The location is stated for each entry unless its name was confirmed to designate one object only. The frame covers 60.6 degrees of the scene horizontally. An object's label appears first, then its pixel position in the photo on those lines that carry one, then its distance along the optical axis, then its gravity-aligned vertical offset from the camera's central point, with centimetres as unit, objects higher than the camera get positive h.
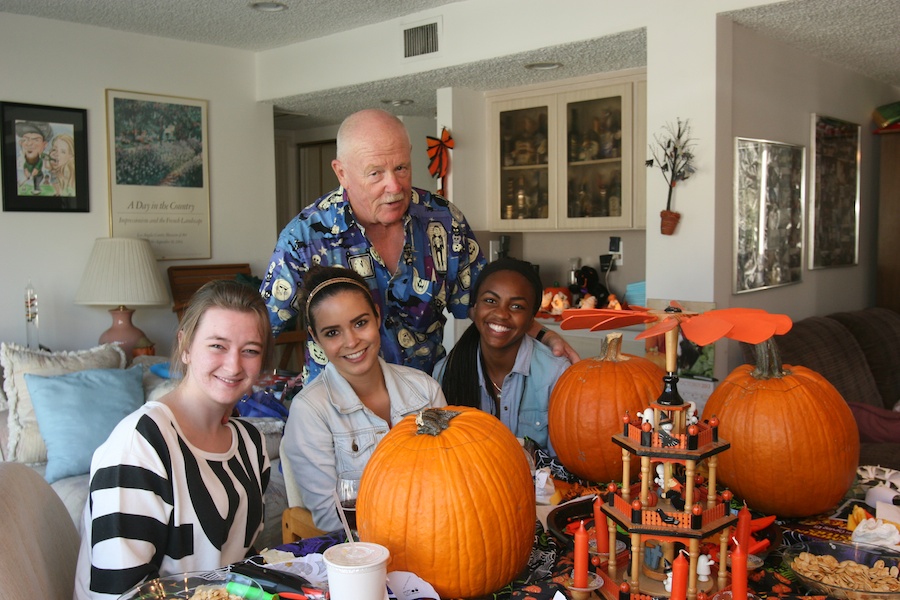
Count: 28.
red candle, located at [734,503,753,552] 117 -41
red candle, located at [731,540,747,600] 104 -42
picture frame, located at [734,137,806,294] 379 +25
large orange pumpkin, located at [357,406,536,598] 119 -39
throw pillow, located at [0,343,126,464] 353 -57
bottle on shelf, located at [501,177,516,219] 535 +43
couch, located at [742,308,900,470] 319 -53
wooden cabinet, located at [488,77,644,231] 474 +69
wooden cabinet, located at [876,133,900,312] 534 +25
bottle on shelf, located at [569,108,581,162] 496 +79
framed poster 507 +64
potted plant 354 +48
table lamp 461 -11
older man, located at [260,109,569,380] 213 +5
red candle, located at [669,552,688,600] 99 -41
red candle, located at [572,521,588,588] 110 -43
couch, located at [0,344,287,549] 330 -71
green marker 109 -47
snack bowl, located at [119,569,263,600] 109 -47
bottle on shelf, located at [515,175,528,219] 527 +42
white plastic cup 101 -41
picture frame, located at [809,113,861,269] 472 +42
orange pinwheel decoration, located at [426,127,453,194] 511 +72
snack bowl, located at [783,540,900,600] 113 -48
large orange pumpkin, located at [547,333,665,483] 166 -31
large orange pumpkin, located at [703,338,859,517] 147 -35
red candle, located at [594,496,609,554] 122 -43
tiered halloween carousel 107 -34
